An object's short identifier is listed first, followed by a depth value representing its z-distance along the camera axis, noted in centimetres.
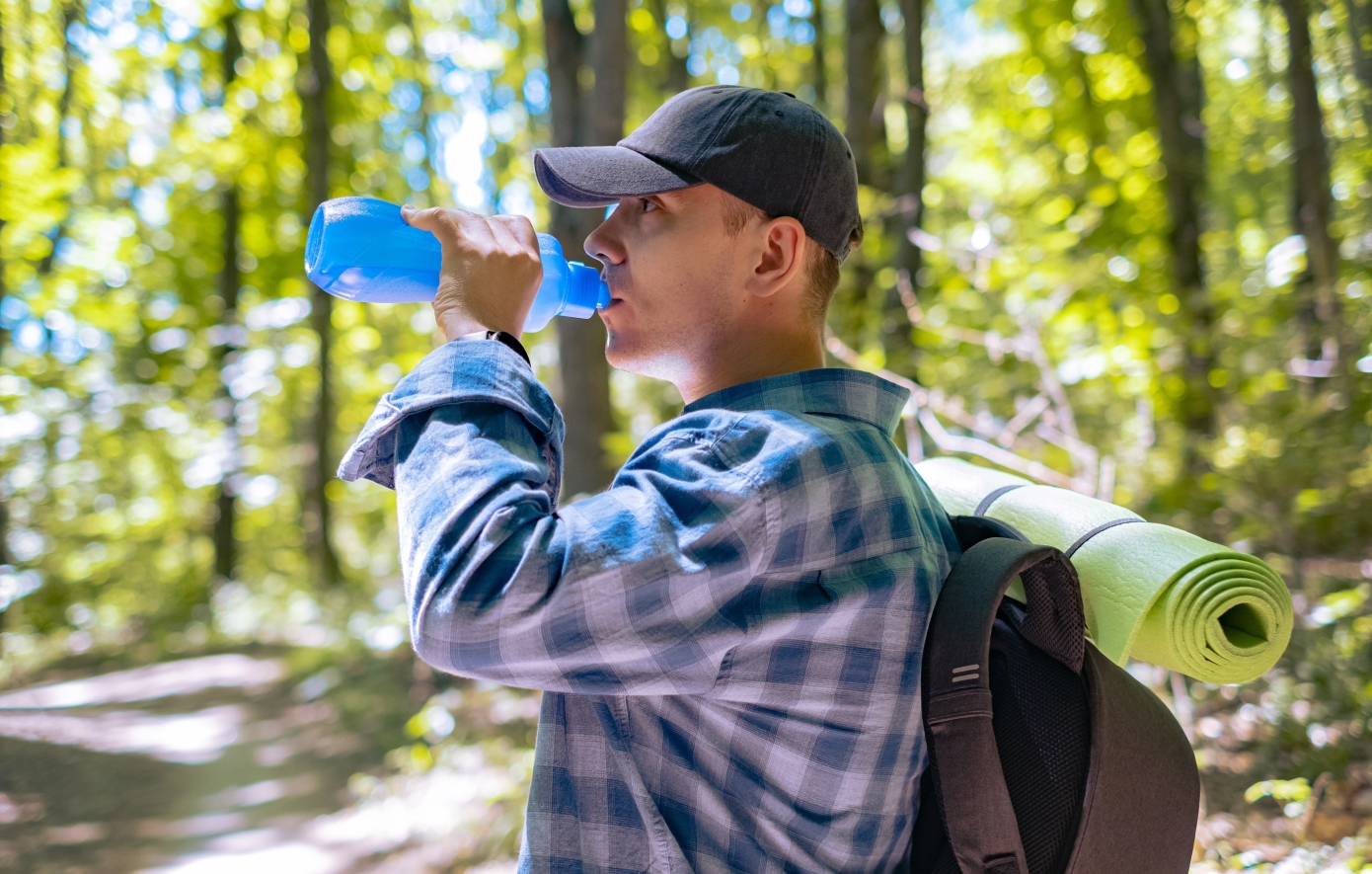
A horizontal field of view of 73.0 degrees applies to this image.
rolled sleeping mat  118
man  103
